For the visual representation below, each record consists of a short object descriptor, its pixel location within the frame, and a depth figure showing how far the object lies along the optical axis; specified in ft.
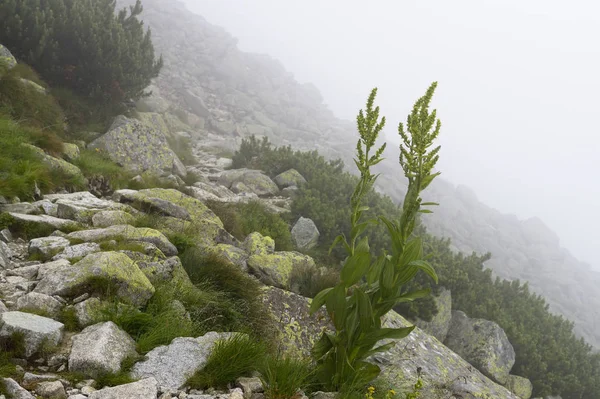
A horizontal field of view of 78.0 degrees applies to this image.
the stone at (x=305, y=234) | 32.35
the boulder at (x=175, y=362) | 9.75
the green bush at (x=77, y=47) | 37.86
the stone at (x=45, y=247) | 14.12
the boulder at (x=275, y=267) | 20.83
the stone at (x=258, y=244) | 23.26
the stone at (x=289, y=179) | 45.48
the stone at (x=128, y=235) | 15.67
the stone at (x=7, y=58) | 31.15
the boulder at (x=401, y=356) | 16.28
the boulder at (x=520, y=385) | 30.81
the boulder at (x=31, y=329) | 9.31
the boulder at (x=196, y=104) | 97.14
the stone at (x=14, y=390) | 7.59
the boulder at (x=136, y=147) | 35.81
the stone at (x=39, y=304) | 10.65
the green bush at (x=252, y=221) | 27.37
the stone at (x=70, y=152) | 27.63
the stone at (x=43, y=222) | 15.88
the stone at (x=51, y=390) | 8.07
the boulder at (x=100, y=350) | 9.28
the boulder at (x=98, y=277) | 11.86
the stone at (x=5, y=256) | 12.92
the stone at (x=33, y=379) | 8.17
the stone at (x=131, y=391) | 8.32
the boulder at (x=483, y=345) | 30.45
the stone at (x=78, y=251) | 13.79
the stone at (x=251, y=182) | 42.34
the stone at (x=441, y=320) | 30.73
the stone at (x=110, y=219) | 18.07
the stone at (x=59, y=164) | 22.86
